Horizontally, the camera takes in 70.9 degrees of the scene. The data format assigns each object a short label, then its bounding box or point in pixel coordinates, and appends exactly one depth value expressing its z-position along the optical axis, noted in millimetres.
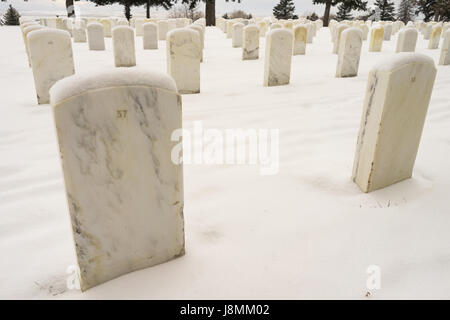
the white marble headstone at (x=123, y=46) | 6846
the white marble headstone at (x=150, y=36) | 10414
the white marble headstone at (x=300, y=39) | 9617
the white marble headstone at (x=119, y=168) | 1250
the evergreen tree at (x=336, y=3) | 24359
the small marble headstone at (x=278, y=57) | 5387
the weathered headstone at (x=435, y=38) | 10742
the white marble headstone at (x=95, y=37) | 9883
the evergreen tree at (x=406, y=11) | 45844
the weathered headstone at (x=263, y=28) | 14195
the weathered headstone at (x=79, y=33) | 12125
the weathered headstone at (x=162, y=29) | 13000
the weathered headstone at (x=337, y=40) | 9888
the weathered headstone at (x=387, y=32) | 13875
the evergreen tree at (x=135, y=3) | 25047
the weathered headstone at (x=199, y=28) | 9005
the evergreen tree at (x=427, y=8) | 31047
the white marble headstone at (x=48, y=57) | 4297
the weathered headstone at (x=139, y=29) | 14812
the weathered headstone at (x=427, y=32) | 14320
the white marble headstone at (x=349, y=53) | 6087
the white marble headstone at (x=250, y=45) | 8453
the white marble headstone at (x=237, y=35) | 11508
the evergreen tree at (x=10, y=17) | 27828
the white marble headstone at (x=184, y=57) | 4906
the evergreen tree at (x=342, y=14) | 39197
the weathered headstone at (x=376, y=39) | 10633
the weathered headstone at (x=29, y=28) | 6814
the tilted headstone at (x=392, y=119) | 2084
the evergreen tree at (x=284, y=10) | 37969
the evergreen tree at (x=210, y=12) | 20969
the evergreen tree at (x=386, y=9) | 39219
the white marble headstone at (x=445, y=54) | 7712
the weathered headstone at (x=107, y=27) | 14211
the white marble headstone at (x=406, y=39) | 8773
